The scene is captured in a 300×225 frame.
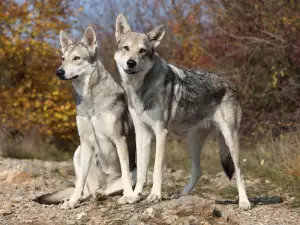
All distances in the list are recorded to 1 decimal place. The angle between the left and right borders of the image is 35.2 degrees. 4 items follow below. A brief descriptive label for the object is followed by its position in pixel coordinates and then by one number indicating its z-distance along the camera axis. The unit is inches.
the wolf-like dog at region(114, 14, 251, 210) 210.7
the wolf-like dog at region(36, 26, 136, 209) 221.8
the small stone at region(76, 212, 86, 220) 197.7
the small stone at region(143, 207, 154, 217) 174.6
